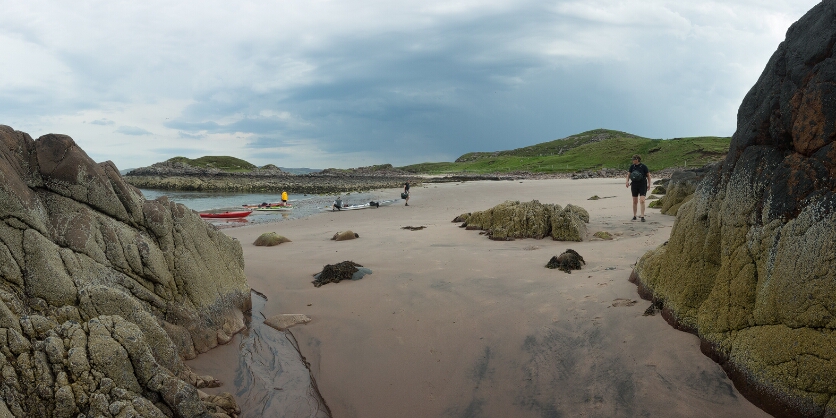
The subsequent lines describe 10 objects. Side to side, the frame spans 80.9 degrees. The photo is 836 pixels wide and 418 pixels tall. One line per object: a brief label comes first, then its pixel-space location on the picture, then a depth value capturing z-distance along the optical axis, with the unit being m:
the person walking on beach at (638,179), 14.24
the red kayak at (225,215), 24.69
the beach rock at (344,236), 13.35
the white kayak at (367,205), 26.86
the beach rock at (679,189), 15.27
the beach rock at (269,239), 12.94
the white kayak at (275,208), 28.45
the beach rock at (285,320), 6.53
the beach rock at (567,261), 8.14
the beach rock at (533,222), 11.33
